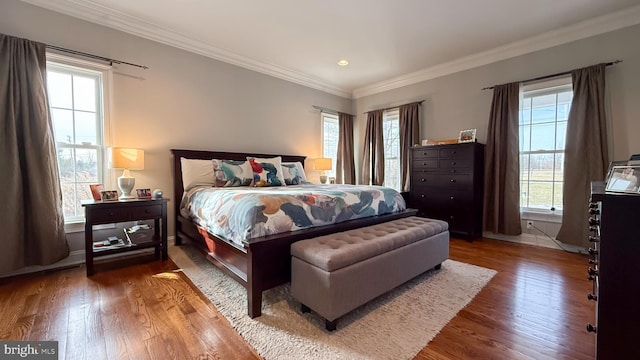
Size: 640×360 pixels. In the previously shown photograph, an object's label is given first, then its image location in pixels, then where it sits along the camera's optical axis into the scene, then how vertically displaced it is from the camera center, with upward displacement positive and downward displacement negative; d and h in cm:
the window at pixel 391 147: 499 +50
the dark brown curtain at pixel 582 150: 294 +27
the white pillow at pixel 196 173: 326 +0
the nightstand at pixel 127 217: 244 -44
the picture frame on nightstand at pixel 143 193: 281 -22
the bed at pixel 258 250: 175 -59
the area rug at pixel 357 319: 145 -97
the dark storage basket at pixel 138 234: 283 -67
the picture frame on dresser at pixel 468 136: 379 +55
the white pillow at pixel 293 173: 386 +0
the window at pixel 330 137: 522 +74
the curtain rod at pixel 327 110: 501 +125
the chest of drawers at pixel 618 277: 96 -40
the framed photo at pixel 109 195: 259 -22
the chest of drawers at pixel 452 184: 363 -17
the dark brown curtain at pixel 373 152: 507 +43
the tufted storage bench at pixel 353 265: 158 -63
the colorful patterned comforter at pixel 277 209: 188 -30
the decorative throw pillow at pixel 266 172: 337 +1
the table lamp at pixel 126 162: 265 +11
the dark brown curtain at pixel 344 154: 535 +40
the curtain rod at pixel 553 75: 290 +122
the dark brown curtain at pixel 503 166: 353 +10
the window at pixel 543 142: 332 +41
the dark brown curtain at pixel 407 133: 454 +71
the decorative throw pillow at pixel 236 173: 325 +0
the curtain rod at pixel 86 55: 256 +124
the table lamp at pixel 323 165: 475 +15
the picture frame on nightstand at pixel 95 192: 260 -19
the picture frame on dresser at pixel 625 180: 104 -3
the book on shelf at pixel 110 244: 266 -74
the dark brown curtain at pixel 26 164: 225 +8
